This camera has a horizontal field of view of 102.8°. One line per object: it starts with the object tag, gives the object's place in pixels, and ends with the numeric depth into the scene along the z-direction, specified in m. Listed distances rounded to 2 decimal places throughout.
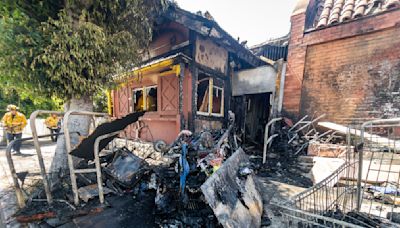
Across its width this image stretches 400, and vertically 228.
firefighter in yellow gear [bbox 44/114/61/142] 9.99
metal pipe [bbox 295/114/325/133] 5.84
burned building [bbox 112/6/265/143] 4.97
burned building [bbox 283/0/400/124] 4.96
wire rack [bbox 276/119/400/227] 1.89
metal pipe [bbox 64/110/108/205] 2.70
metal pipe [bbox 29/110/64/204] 2.55
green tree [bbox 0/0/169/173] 2.99
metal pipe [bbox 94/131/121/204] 2.82
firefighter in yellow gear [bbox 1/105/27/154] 6.28
